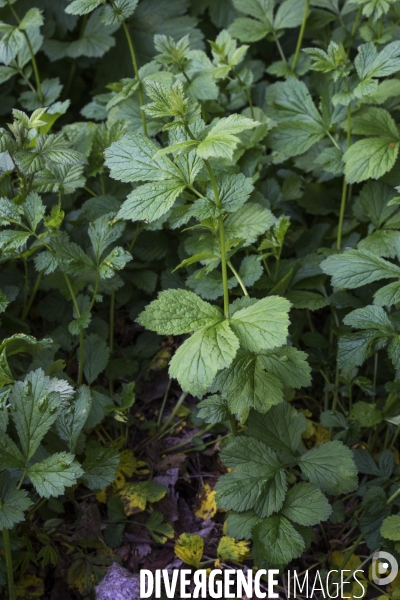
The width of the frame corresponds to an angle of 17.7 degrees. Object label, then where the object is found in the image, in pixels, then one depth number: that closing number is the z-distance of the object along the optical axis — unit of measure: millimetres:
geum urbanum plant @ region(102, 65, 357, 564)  750
